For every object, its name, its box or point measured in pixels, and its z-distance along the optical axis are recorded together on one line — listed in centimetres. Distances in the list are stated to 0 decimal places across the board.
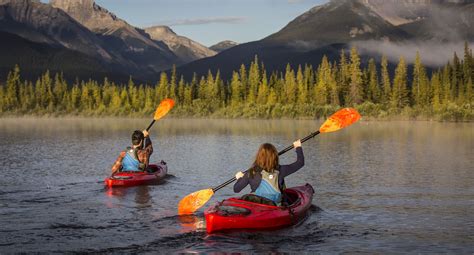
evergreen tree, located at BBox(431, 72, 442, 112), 9699
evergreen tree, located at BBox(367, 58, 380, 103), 10362
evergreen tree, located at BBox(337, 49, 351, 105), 10538
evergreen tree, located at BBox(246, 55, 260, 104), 11519
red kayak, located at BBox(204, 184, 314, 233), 1433
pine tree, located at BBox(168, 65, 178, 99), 12354
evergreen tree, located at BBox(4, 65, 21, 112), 13525
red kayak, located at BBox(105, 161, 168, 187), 2147
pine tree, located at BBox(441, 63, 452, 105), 9816
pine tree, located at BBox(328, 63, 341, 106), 10303
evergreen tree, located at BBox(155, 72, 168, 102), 12531
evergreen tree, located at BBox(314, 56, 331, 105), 10462
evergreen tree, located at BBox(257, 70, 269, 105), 11275
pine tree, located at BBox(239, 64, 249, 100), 11881
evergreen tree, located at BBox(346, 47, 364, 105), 10062
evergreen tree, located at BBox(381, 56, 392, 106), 10300
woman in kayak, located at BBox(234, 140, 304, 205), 1472
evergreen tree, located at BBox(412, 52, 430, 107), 10100
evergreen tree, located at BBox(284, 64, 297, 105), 10956
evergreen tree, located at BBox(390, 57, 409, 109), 10019
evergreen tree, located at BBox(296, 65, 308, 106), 10632
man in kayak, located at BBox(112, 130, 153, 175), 2144
